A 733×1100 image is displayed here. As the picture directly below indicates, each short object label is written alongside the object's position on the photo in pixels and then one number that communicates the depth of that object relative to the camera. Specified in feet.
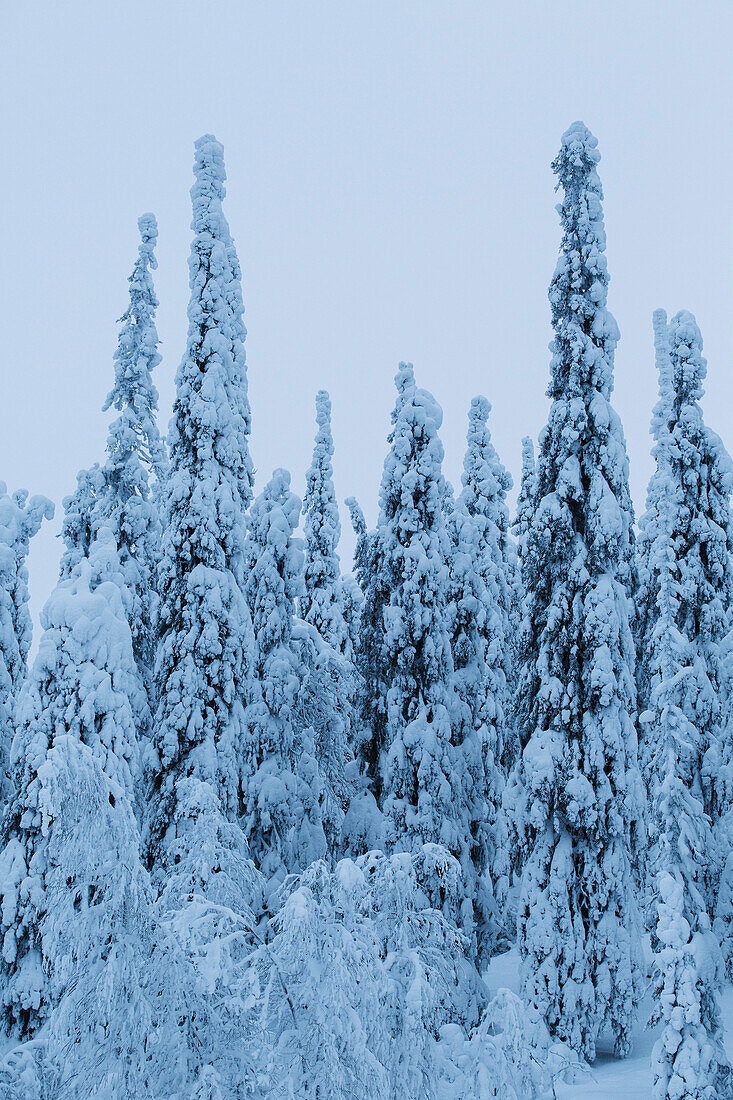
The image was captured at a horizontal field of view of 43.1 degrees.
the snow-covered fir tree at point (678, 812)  49.14
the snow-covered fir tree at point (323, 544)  118.73
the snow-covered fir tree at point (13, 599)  73.61
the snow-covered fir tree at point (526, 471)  140.19
